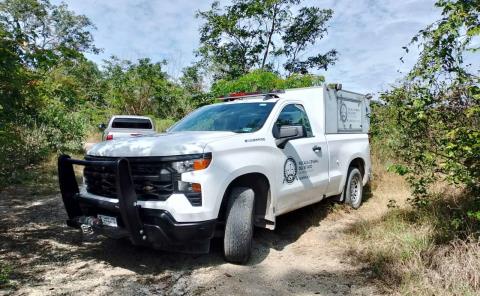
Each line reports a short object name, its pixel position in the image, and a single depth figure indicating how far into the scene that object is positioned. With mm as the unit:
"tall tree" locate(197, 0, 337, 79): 20891
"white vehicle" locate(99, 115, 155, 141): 12211
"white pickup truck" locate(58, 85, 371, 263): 3674
